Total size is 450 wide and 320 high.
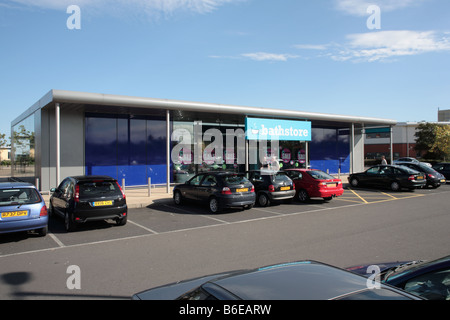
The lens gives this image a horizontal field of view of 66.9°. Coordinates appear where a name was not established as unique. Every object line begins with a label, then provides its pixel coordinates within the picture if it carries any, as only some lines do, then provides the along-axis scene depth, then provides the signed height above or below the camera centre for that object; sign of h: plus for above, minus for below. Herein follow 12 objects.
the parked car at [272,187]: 13.05 -1.31
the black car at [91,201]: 8.95 -1.25
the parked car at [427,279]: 2.82 -1.12
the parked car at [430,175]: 19.20 -1.32
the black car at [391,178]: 17.78 -1.39
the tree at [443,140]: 44.32 +1.51
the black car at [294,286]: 2.11 -0.89
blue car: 7.64 -1.24
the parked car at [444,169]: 23.33 -1.19
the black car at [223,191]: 11.57 -1.31
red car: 13.85 -1.31
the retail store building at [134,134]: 16.12 +1.16
